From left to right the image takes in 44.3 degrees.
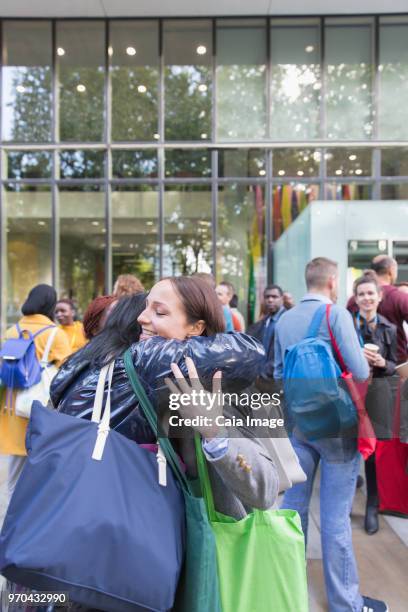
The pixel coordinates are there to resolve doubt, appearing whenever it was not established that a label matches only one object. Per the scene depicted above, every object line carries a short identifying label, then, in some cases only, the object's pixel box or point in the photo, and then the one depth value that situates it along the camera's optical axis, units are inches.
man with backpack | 98.9
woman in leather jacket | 51.7
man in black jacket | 221.5
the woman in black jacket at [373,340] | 135.5
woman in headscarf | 151.5
